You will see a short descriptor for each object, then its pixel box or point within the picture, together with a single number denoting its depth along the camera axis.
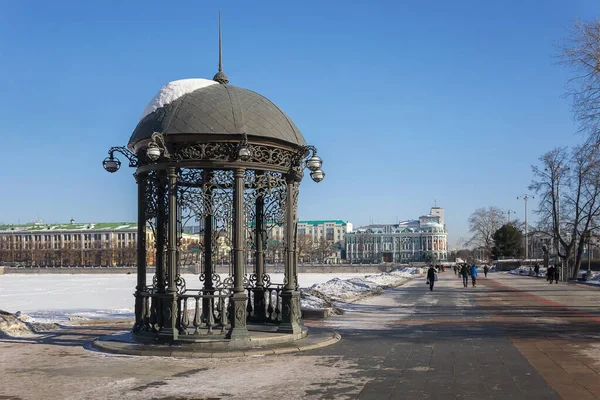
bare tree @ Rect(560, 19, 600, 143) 19.02
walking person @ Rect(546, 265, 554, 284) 46.01
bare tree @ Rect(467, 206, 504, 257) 117.75
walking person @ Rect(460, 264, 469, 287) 42.39
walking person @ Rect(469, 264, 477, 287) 42.38
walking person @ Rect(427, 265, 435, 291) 37.54
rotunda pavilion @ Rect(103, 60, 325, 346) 13.18
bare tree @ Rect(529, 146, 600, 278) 52.09
